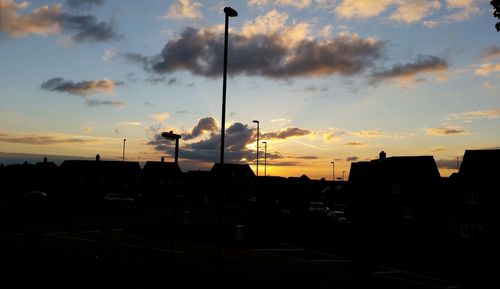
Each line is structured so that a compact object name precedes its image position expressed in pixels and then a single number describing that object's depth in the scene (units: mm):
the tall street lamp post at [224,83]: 14594
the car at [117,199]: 69875
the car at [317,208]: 71794
